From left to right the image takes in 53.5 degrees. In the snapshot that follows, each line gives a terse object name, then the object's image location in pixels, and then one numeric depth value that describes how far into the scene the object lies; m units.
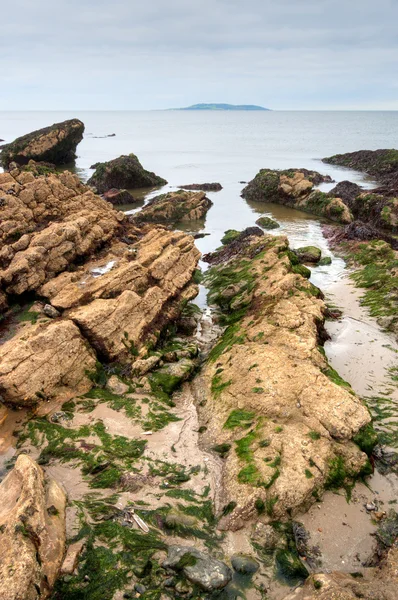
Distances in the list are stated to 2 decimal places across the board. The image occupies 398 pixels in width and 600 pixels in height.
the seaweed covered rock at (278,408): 7.89
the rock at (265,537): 6.97
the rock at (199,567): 6.15
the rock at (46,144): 51.78
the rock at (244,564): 6.47
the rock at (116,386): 11.34
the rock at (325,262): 21.67
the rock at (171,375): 11.57
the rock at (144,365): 11.96
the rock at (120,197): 37.66
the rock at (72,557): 6.19
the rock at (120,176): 43.16
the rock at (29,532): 5.59
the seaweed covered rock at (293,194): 30.86
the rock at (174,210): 32.04
